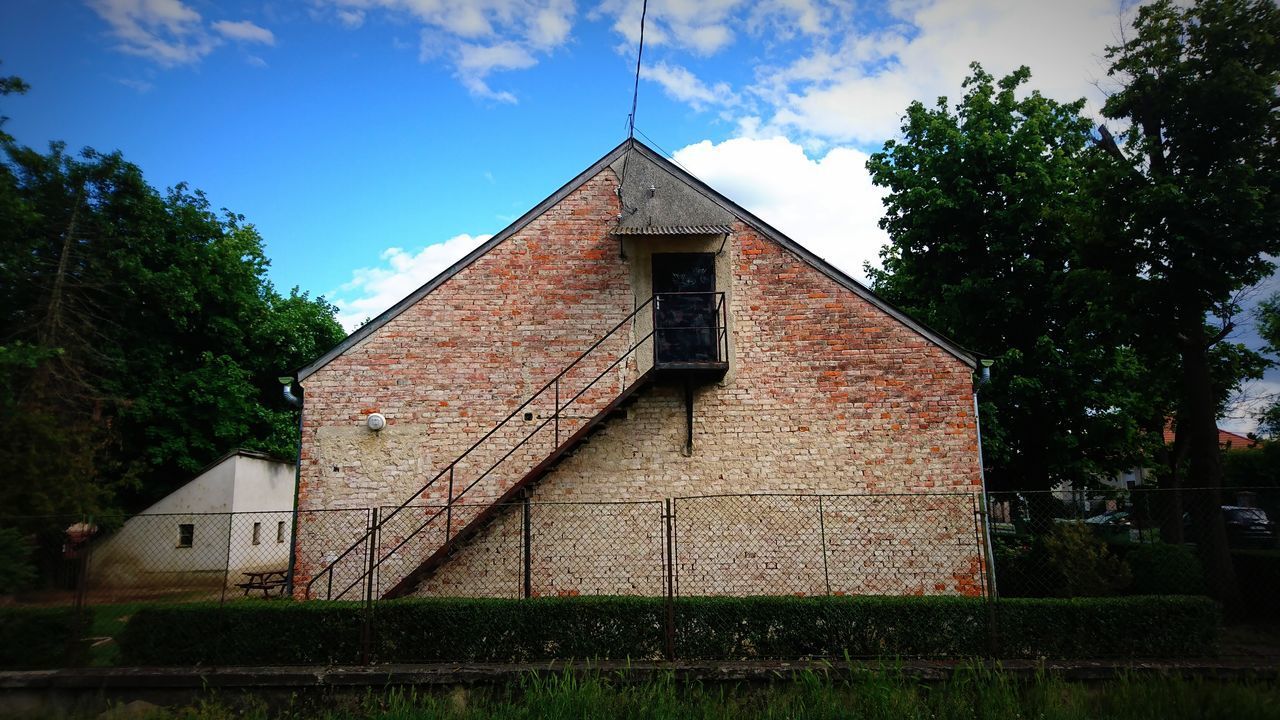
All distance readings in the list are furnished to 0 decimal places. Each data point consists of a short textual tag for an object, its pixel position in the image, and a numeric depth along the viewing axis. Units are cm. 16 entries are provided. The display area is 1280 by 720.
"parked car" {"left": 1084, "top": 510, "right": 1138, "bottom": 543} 1084
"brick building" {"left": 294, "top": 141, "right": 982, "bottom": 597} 1004
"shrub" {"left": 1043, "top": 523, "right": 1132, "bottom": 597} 966
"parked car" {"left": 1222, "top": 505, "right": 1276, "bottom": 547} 1040
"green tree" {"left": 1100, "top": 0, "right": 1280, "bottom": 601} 1061
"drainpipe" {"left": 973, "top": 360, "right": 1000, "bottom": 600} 795
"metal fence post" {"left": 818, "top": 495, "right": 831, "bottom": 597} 952
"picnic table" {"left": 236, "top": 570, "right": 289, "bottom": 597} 1210
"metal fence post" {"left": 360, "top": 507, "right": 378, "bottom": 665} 748
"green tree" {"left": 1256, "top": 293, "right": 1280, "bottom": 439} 2029
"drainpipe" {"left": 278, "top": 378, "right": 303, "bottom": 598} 997
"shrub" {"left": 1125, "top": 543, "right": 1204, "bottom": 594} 1002
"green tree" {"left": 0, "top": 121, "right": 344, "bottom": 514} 1556
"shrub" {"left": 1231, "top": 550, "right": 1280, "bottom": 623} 1048
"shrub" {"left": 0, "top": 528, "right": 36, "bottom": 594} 886
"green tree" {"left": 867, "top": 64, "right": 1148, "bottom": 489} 1533
